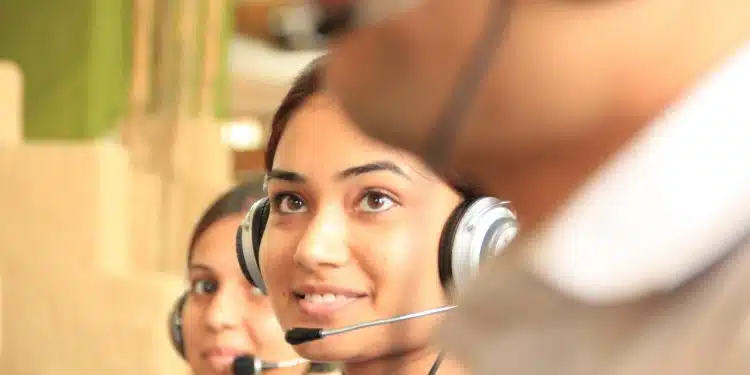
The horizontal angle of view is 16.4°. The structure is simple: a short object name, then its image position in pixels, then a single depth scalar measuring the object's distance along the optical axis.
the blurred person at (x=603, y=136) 1.48
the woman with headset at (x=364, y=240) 1.69
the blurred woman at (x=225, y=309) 1.88
